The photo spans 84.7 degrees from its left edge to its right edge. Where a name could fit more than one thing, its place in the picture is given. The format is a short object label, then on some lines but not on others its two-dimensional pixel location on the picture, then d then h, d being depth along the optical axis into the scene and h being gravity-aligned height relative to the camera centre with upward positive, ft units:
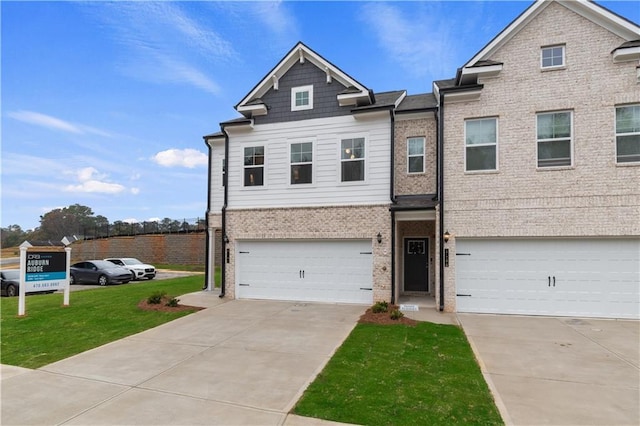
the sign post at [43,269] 34.63 -4.59
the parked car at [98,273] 65.21 -8.97
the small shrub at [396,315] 30.78 -7.73
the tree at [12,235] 190.49 -5.69
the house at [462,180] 32.42 +5.03
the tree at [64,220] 181.37 +2.92
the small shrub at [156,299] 37.29 -7.79
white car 70.44 -8.72
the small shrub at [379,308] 32.68 -7.55
